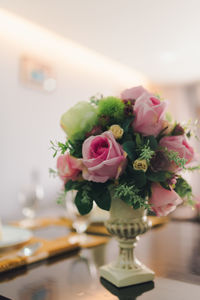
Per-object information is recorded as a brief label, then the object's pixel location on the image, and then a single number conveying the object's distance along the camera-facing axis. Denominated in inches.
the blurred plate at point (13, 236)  35.9
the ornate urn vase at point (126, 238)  27.8
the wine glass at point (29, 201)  56.9
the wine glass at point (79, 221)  41.9
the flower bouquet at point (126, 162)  25.6
